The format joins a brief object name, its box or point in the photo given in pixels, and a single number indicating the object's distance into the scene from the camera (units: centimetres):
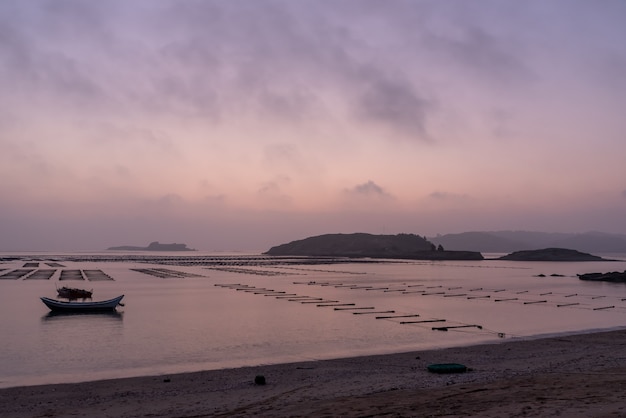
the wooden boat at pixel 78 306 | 3156
